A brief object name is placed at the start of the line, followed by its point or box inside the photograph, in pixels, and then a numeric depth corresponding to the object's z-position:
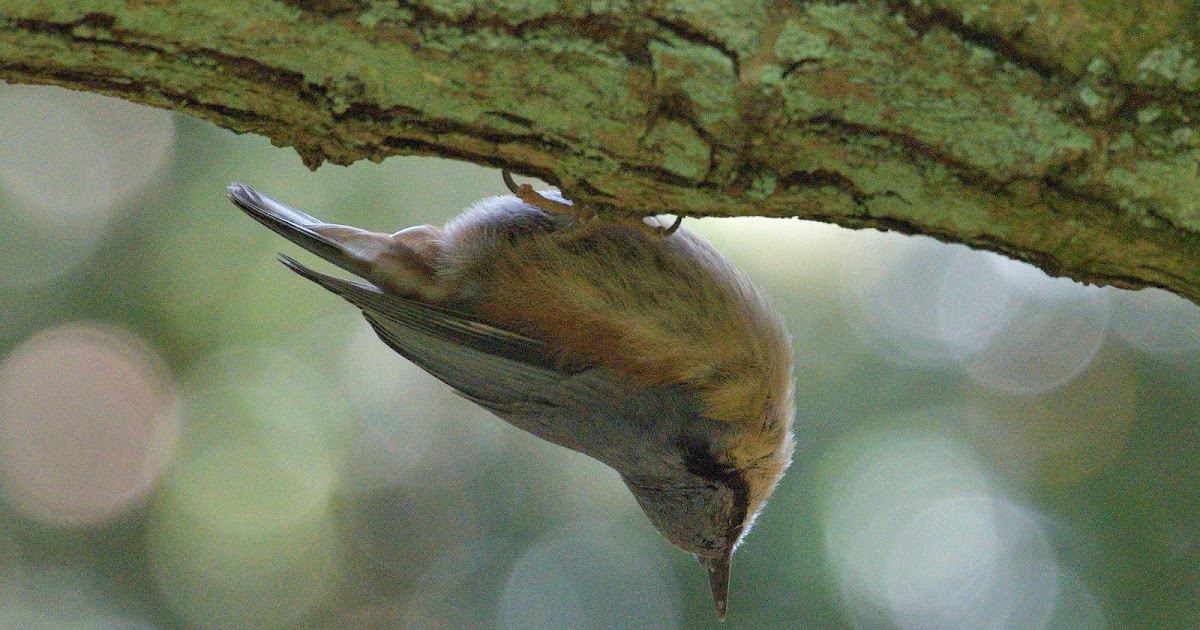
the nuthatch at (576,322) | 4.11
